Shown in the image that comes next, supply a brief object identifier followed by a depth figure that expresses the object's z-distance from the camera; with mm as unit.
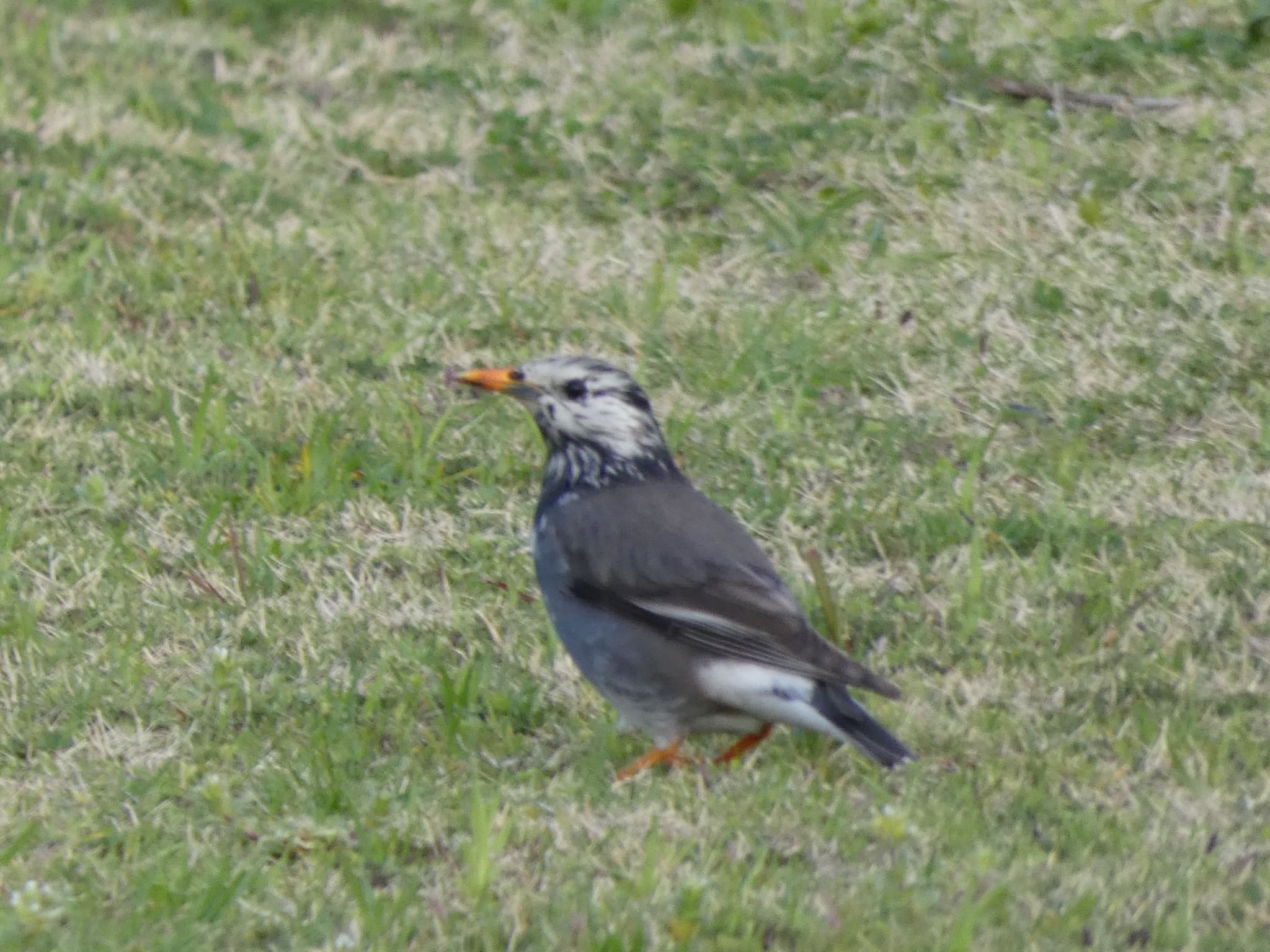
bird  9953
